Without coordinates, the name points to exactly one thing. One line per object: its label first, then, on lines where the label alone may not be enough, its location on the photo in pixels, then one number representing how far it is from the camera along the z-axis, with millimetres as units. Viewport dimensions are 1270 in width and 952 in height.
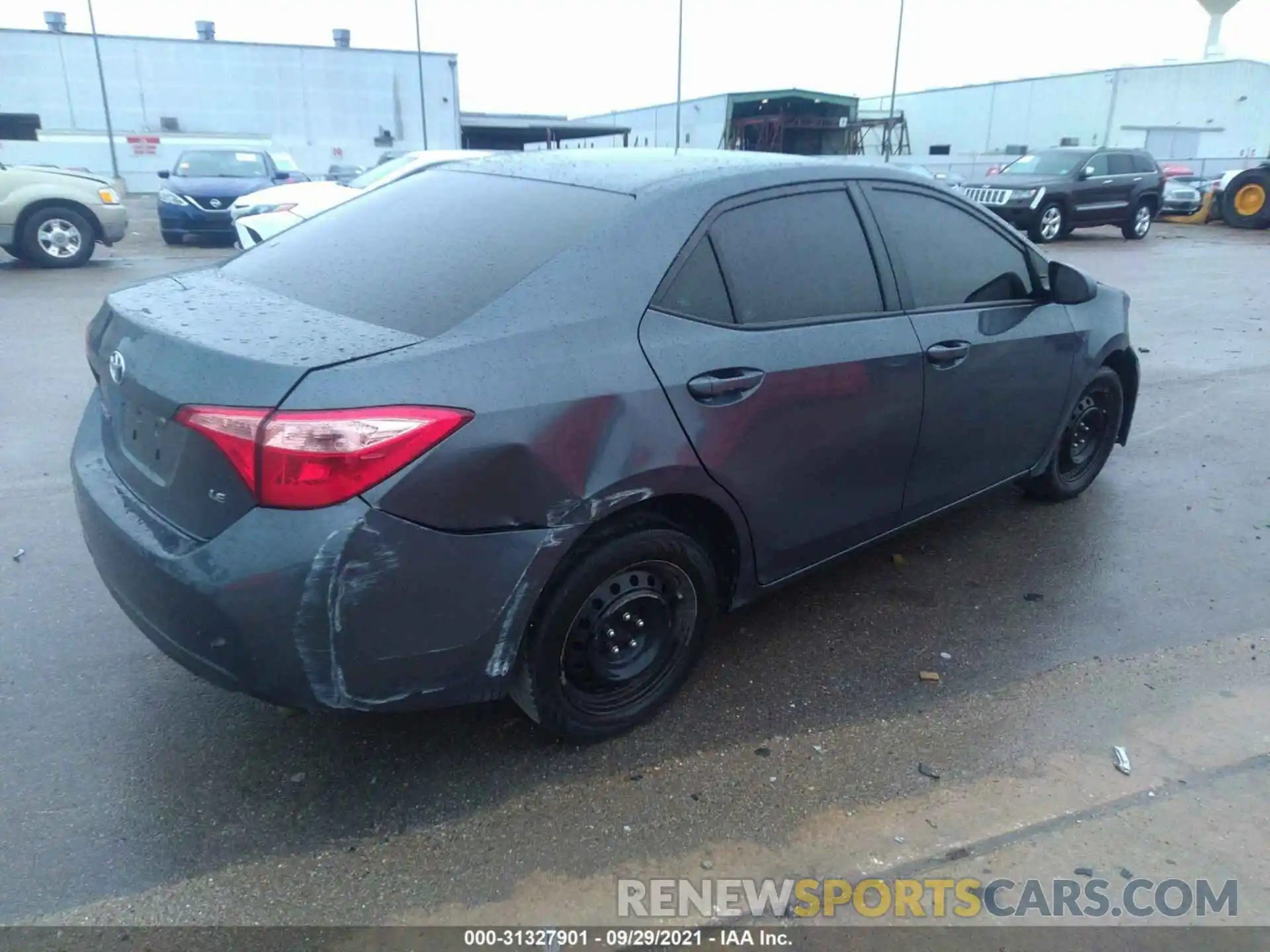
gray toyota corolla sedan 2199
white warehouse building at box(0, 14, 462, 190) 36500
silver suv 11516
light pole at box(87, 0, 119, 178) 32244
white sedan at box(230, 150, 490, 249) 10422
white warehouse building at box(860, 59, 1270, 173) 46938
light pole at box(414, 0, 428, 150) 38438
